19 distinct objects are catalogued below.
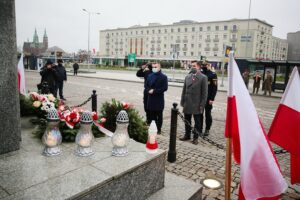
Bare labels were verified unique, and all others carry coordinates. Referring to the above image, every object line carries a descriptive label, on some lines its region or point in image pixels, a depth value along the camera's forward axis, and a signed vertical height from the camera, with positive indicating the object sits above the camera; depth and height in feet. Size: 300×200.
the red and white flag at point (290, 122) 9.82 -1.93
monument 10.39 -0.77
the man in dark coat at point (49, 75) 35.04 -1.51
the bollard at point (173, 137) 16.33 -4.43
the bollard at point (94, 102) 23.07 -3.28
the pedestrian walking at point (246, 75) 68.18 -1.02
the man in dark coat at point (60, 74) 40.34 -1.53
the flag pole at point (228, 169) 8.53 -3.30
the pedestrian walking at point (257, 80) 65.36 -2.14
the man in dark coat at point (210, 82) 22.85 -1.08
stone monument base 7.83 -3.78
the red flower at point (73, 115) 11.94 -2.34
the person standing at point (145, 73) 23.54 -0.55
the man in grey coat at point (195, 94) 20.26 -1.93
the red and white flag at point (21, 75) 20.17 -0.94
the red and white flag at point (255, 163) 7.76 -2.77
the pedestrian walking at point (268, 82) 65.10 -2.58
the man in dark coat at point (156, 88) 21.90 -1.72
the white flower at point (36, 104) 16.11 -2.55
